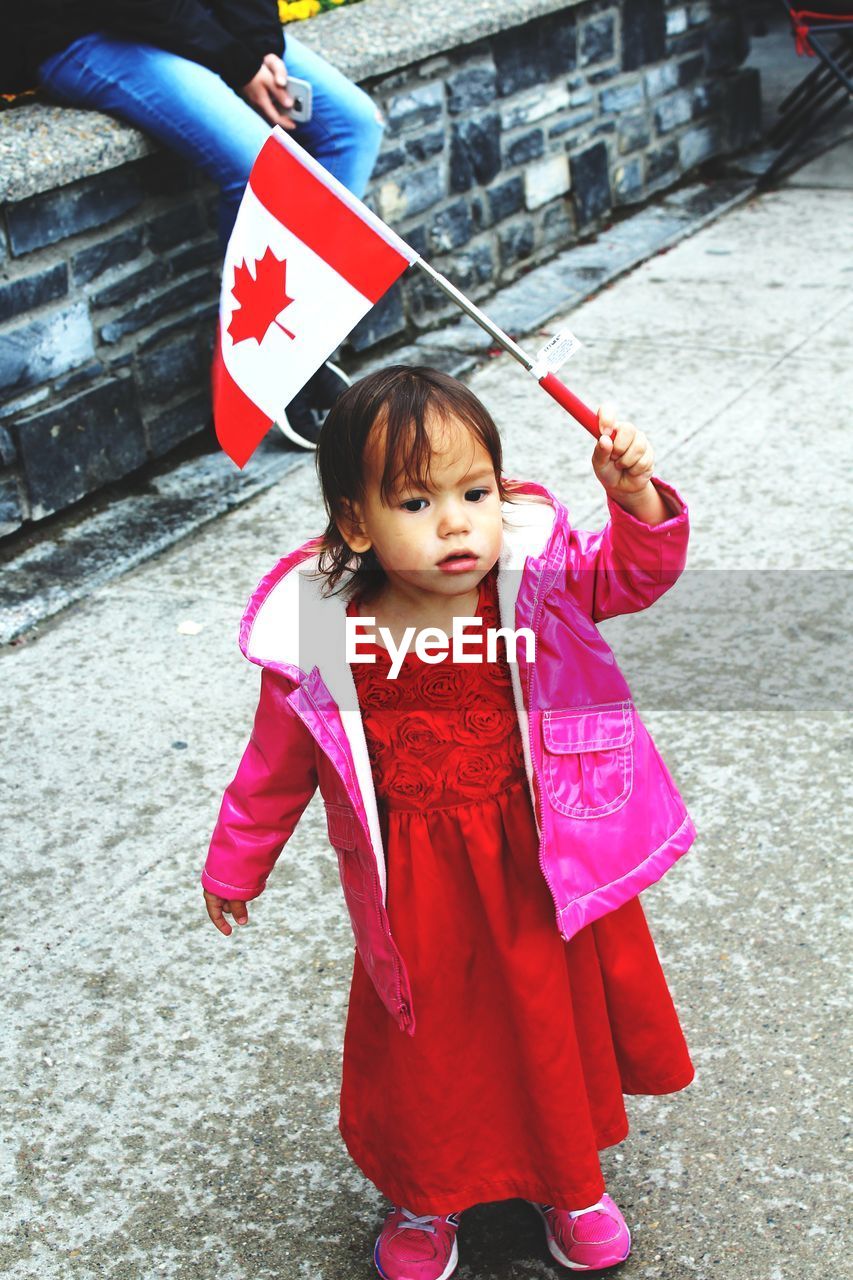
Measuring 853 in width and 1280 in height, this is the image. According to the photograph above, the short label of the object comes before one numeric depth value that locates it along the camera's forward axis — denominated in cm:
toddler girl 197
